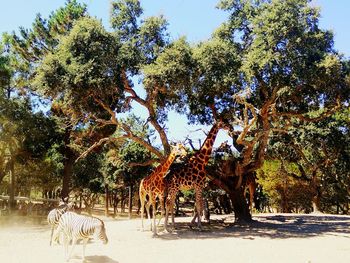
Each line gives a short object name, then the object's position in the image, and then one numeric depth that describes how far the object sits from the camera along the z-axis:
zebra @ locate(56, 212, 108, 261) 9.41
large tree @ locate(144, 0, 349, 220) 15.66
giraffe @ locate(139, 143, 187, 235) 15.57
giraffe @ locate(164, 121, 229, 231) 16.08
